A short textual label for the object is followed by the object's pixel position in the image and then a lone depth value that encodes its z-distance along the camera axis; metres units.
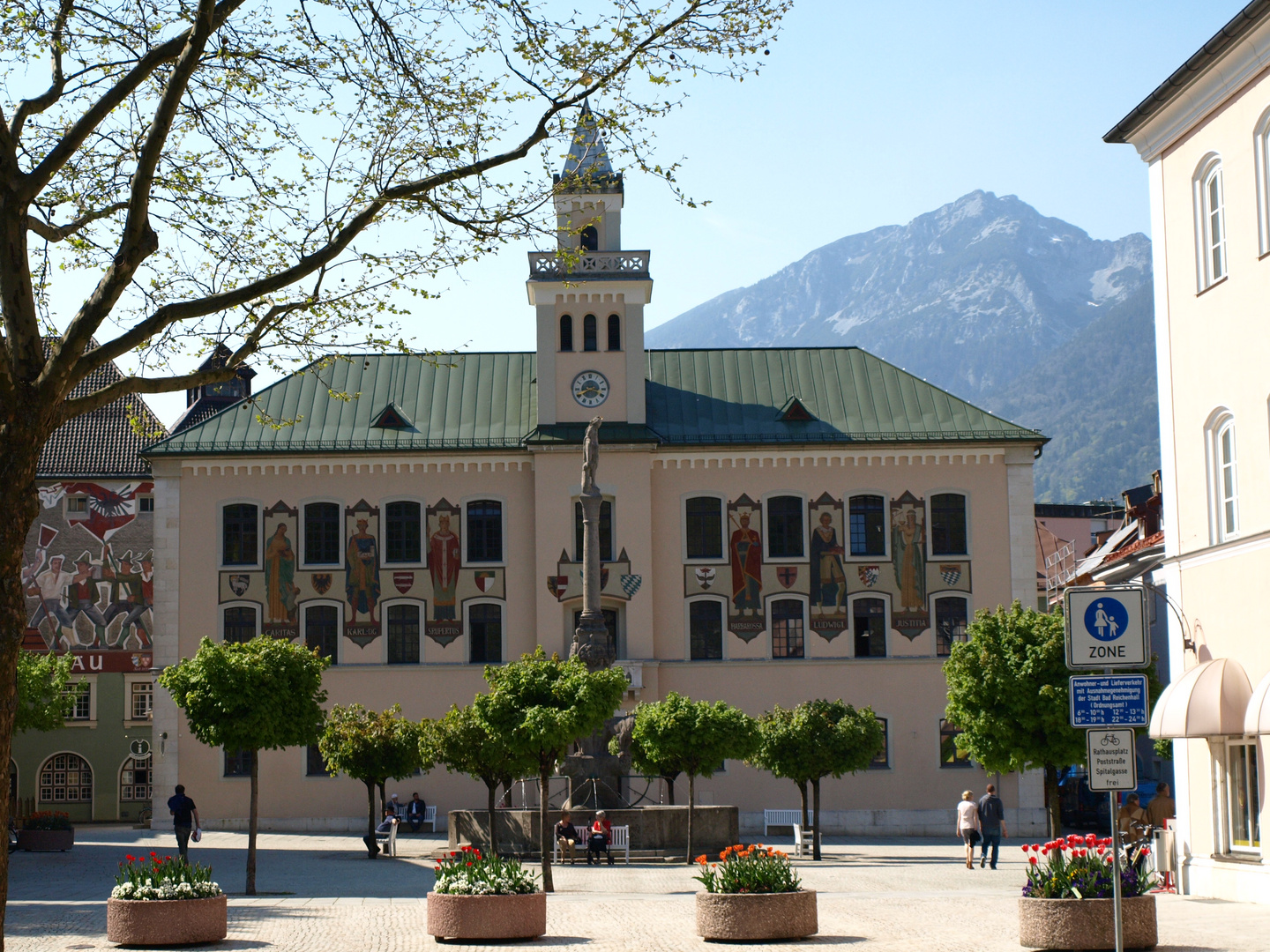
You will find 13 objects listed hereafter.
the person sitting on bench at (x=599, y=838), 28.48
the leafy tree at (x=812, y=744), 30.58
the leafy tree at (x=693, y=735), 29.69
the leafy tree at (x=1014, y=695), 27.66
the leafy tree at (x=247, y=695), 23.17
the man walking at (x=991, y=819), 27.20
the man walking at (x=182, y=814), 25.90
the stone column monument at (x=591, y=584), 33.09
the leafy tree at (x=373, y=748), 32.00
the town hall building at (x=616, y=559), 41.78
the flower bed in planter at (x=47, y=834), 31.98
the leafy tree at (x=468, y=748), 27.96
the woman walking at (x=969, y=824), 27.91
